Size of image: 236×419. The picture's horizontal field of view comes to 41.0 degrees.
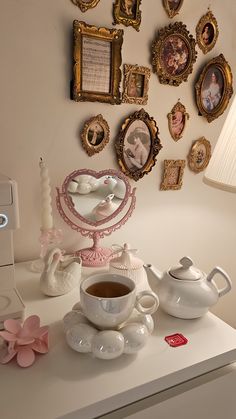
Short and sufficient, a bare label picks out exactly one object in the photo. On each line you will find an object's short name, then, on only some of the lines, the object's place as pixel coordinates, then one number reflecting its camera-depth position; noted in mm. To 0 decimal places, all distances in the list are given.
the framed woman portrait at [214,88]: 1182
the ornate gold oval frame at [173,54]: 1055
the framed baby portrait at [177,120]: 1157
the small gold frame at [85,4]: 909
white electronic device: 646
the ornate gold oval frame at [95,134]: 1005
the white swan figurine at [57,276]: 779
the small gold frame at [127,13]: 970
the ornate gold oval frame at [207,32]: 1130
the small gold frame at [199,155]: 1252
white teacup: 595
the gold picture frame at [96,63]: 930
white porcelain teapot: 691
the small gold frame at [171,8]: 1043
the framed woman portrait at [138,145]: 1068
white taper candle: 912
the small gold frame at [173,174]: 1205
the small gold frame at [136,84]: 1032
